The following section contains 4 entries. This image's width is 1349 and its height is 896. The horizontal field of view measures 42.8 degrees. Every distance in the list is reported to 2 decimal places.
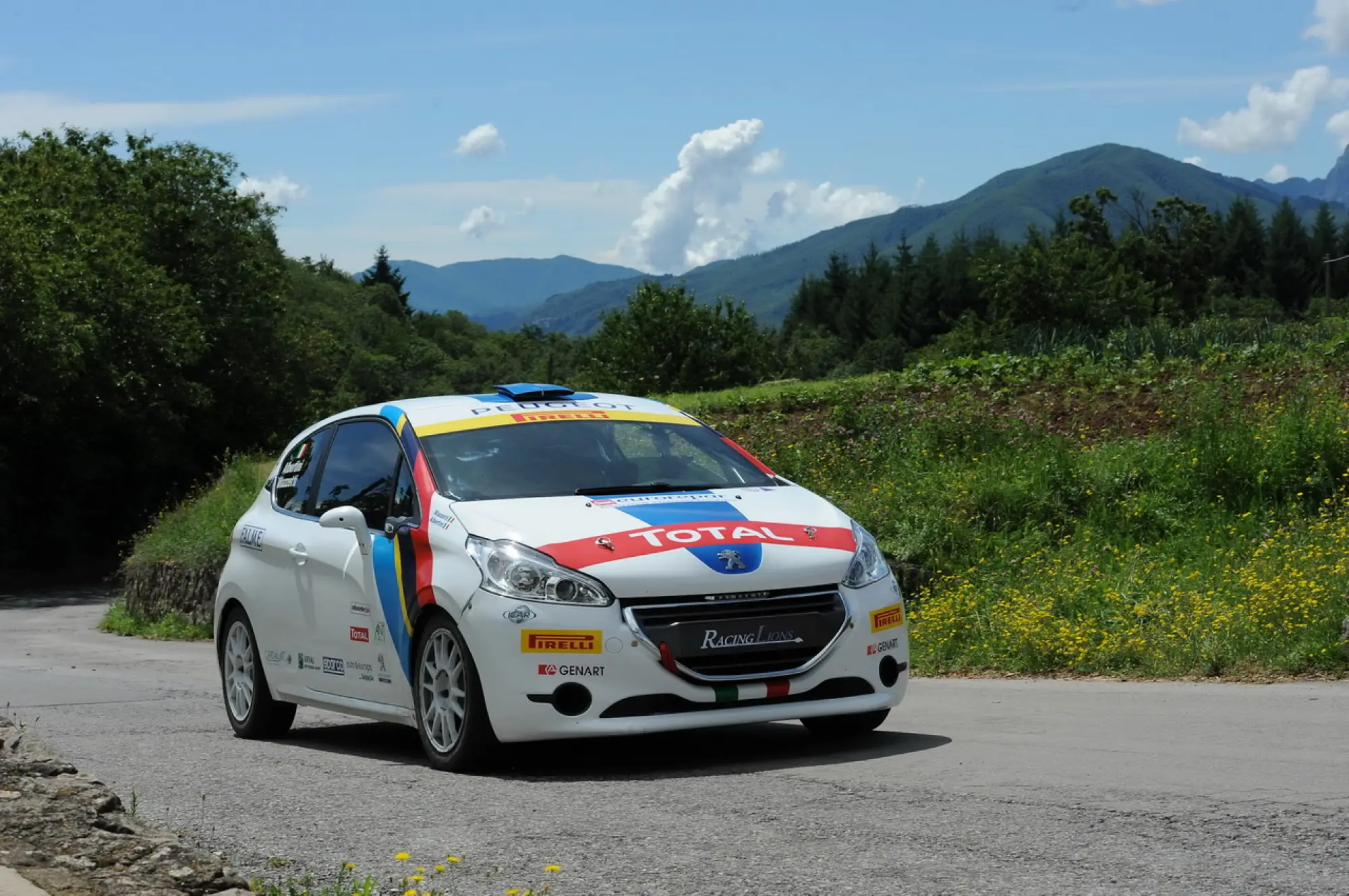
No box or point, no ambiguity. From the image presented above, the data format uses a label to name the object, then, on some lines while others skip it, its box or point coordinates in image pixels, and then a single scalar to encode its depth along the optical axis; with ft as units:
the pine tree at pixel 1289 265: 451.53
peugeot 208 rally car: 23.48
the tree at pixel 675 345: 263.08
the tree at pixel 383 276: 620.49
